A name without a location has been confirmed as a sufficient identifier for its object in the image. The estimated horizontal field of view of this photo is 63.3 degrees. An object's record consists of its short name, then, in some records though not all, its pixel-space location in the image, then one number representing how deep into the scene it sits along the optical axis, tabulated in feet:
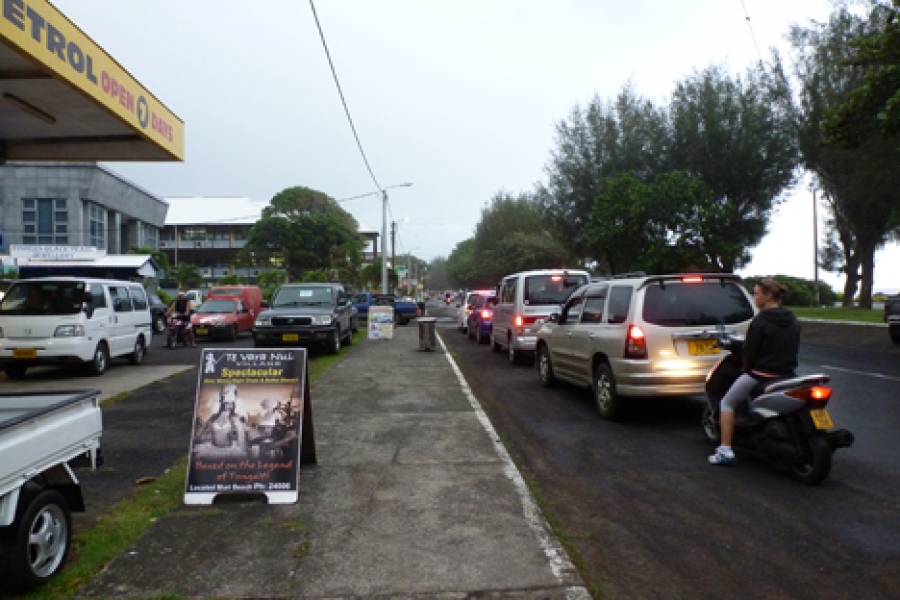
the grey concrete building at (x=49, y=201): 155.53
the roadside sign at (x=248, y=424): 18.15
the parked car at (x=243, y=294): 86.12
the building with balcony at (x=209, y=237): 257.34
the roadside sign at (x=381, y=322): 74.38
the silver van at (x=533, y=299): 48.75
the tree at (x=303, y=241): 194.18
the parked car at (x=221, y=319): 75.00
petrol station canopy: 30.94
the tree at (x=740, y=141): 102.78
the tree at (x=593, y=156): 117.08
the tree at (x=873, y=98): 50.35
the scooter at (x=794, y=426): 19.15
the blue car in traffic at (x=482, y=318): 71.87
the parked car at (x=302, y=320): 56.70
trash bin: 60.39
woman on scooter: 20.18
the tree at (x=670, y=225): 91.40
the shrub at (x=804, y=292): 170.71
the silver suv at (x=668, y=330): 26.50
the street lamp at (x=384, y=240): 127.63
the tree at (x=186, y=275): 191.72
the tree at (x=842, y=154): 84.99
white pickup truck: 12.05
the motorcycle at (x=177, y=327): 68.03
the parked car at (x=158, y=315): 98.02
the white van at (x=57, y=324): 42.29
